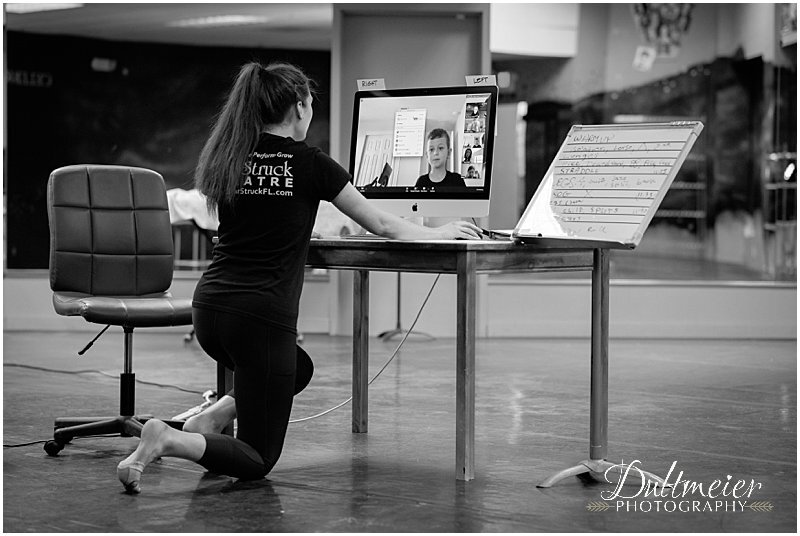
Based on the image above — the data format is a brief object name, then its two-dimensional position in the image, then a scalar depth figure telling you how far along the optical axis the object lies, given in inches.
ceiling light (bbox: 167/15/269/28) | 340.5
